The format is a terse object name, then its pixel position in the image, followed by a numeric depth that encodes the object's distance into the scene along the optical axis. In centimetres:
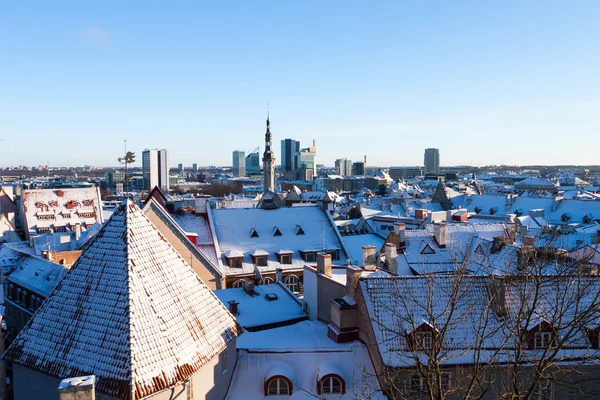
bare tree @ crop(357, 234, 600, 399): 1614
